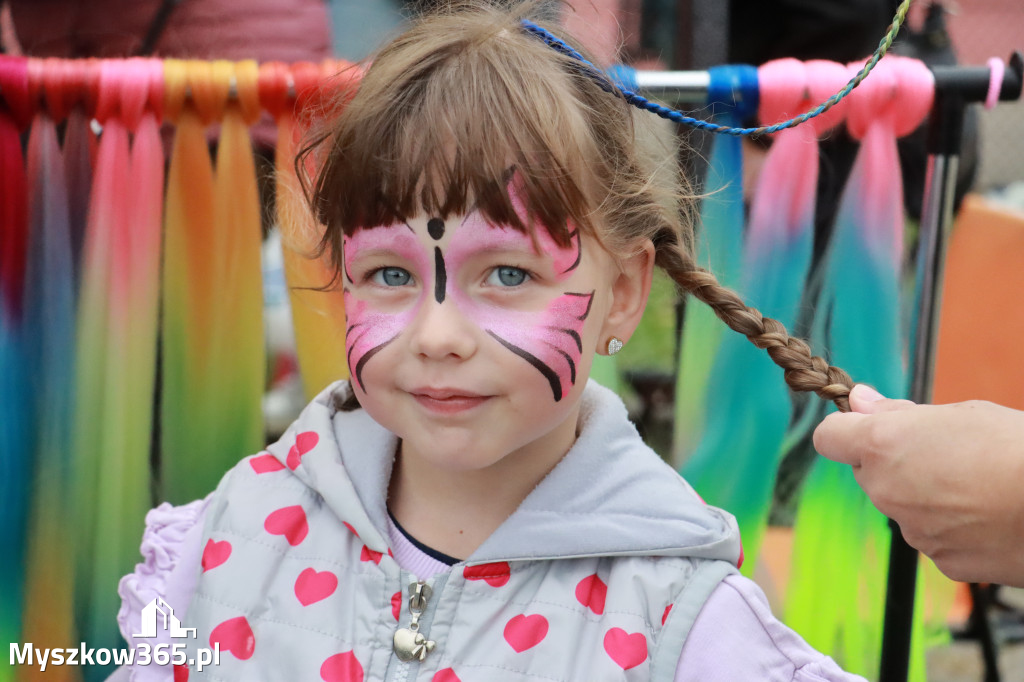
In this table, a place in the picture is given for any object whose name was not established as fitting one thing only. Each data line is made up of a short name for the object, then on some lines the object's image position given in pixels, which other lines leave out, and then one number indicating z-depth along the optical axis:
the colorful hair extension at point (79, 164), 1.08
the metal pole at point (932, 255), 1.05
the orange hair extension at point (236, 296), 1.09
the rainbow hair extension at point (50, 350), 1.07
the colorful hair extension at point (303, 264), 1.08
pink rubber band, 1.05
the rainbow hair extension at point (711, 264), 1.08
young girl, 0.92
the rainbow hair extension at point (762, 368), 1.08
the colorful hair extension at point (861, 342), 1.06
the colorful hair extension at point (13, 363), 1.07
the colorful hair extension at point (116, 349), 1.08
